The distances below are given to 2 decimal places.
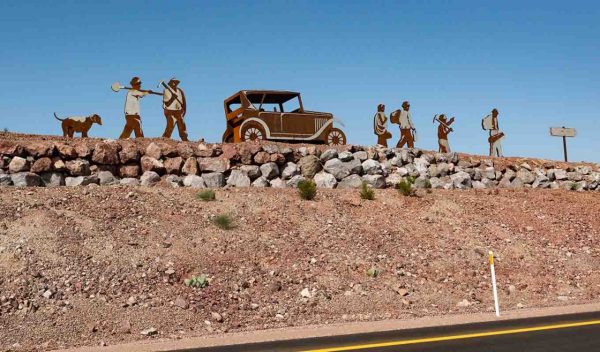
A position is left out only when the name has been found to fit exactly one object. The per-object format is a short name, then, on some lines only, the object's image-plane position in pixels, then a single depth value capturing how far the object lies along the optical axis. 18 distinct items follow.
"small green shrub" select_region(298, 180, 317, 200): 19.08
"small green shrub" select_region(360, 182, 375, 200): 19.97
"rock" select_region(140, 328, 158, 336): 11.62
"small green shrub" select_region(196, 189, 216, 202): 17.69
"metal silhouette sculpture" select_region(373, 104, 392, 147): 25.38
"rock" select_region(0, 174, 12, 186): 16.59
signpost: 30.03
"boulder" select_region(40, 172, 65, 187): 17.41
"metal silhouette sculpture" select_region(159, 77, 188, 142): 20.84
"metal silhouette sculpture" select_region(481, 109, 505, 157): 28.31
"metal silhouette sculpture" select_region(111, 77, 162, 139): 19.89
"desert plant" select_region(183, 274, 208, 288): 13.53
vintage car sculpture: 22.14
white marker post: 12.73
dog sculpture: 19.62
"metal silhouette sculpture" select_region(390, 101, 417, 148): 25.98
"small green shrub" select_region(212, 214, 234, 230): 16.33
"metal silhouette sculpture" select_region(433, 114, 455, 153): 27.06
